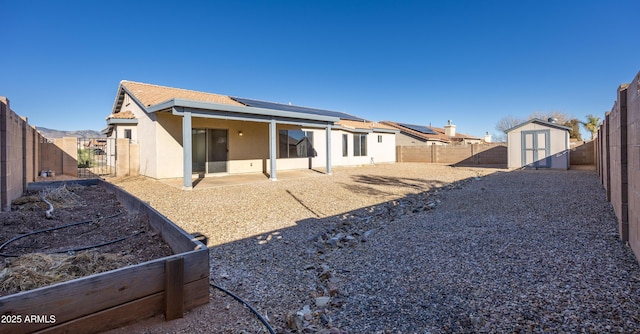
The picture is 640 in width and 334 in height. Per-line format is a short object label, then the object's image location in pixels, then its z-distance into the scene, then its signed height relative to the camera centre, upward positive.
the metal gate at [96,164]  13.45 +0.39
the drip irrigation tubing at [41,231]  3.47 -0.88
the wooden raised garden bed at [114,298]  1.65 -0.84
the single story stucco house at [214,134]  10.48 +1.68
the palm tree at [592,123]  27.27 +4.24
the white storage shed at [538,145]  15.66 +1.28
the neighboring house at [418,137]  27.55 +3.21
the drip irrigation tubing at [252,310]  2.30 -1.26
